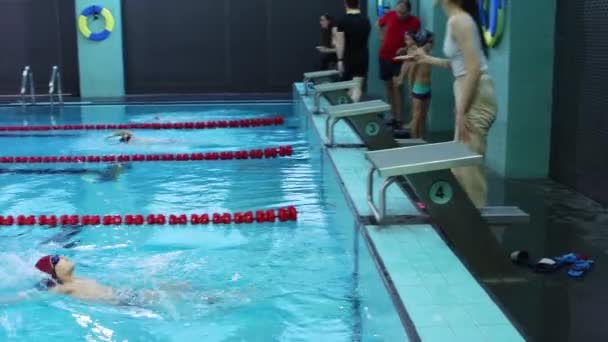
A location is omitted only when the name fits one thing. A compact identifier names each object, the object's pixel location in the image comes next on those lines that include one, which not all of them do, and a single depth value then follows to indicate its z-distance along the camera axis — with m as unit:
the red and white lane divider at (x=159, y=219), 6.32
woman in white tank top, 4.36
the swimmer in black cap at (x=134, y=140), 10.37
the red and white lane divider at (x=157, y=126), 12.08
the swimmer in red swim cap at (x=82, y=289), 4.60
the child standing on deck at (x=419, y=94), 8.63
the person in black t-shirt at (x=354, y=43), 9.55
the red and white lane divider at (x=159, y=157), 9.30
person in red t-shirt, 10.02
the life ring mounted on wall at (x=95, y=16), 16.92
